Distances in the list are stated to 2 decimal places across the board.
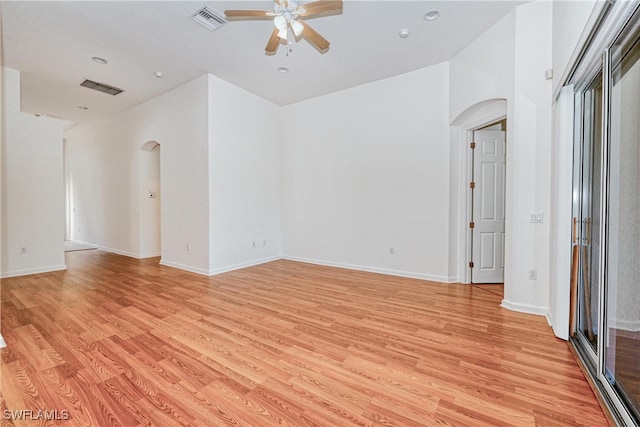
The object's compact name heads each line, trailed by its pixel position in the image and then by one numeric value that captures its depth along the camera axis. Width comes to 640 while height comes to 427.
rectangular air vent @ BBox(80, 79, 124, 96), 4.88
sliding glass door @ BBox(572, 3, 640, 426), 1.54
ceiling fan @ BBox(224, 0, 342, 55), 2.54
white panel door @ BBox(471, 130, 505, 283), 4.20
